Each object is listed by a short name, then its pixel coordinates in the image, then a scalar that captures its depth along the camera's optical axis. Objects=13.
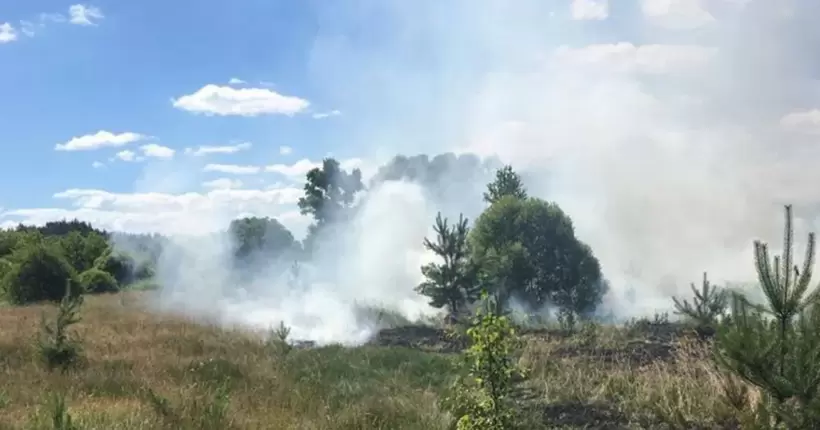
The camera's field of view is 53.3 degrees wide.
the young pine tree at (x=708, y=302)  12.54
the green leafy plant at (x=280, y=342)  15.41
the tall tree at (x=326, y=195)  62.84
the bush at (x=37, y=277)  28.52
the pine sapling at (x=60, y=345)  12.27
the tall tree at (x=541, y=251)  38.50
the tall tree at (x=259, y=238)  50.31
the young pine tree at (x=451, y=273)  24.12
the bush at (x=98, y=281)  35.25
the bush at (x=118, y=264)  42.25
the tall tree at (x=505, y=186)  51.78
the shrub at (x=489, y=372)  6.57
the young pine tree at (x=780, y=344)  5.66
